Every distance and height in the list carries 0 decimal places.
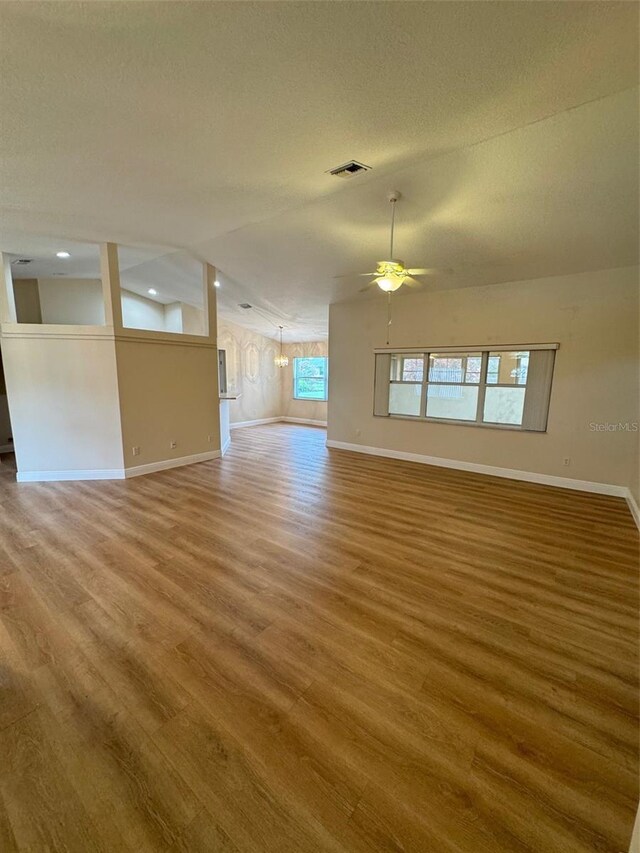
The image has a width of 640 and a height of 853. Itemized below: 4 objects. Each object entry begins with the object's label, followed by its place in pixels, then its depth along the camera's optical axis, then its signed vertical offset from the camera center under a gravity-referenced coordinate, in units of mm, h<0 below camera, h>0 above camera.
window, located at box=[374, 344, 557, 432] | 4996 -198
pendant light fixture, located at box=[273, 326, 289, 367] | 10086 +318
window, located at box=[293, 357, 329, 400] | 10391 -192
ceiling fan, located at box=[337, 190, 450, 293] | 3484 +1027
